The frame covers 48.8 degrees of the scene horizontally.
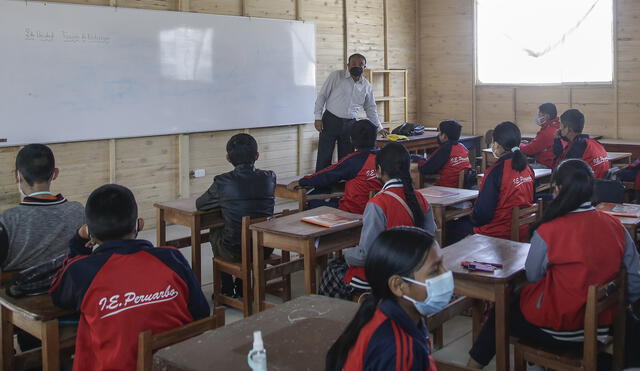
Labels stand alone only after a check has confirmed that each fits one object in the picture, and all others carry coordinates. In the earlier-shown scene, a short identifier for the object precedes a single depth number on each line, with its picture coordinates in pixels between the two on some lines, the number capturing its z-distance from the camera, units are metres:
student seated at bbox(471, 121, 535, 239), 4.18
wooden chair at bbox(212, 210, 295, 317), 4.04
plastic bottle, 1.72
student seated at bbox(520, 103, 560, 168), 6.72
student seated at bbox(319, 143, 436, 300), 3.26
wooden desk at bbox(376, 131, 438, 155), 7.88
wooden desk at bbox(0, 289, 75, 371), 2.37
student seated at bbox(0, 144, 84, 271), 3.04
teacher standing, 7.52
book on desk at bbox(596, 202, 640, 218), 3.93
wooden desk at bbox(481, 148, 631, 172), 6.62
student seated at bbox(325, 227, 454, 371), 1.69
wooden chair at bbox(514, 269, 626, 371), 2.51
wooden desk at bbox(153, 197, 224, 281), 4.36
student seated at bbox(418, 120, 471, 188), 5.77
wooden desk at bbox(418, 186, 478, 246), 4.47
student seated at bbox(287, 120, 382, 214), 4.80
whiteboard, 5.81
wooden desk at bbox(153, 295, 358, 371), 1.90
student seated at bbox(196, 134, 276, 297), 4.23
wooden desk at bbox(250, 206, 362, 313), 3.63
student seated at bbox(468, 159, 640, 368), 2.71
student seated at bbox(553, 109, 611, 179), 5.68
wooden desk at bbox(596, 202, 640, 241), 3.74
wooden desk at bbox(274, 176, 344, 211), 4.70
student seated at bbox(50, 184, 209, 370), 2.17
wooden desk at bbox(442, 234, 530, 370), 2.79
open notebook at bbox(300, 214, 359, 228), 3.77
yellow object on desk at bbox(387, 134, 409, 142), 7.87
